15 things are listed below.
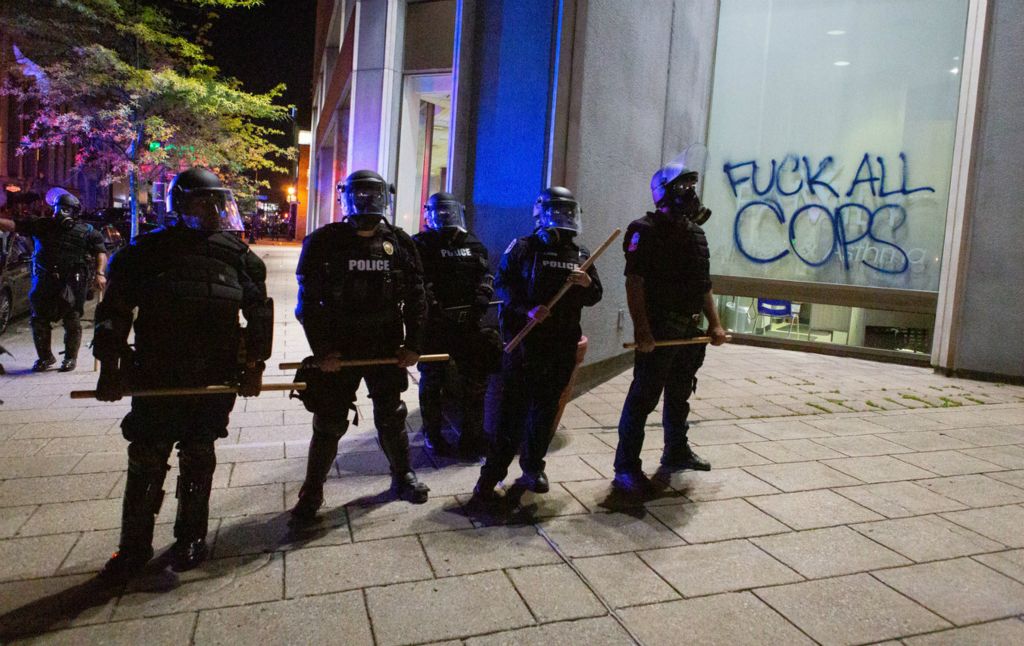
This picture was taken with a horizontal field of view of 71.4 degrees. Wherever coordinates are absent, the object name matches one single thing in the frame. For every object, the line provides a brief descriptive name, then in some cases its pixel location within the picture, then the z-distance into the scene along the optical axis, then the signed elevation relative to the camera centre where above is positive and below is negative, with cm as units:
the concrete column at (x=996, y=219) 857 +87
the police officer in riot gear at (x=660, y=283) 445 -10
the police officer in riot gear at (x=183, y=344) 306 -49
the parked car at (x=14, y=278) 921 -77
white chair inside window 1091 -58
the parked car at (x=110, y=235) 1455 -15
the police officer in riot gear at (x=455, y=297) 505 -31
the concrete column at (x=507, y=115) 623 +125
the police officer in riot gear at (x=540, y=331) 418 -43
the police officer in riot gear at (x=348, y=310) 381 -35
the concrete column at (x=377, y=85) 1432 +330
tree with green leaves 1491 +318
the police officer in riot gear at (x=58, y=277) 757 -56
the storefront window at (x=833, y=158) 995 +178
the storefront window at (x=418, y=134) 1428 +245
